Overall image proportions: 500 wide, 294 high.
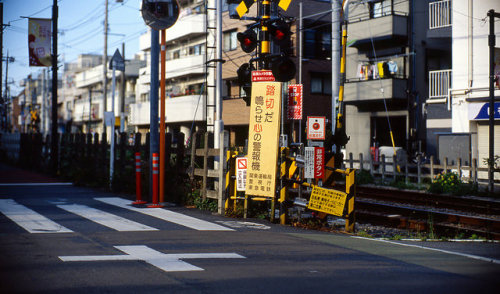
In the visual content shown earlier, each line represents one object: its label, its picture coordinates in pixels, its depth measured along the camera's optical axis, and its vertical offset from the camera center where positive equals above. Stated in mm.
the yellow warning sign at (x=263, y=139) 10164 +210
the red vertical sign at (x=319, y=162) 9914 -204
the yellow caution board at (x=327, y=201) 9578 -868
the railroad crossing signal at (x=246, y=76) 11117 +1479
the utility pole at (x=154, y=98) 13312 +1274
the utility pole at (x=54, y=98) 24453 +2335
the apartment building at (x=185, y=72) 40625 +5964
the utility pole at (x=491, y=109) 18141 +1406
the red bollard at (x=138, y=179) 13219 -691
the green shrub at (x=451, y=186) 18188 -1147
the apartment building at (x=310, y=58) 33594 +5754
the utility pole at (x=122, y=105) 40062 +3686
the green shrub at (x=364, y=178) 22812 -1126
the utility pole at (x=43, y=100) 57209 +5238
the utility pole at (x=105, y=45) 42625 +8057
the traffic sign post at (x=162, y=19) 12719 +2997
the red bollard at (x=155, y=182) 12562 -729
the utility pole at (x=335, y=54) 18703 +3235
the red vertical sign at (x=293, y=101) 10602 +940
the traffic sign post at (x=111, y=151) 17062 -39
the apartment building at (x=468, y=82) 23000 +2924
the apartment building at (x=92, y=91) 56125 +6737
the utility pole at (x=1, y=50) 31397 +5981
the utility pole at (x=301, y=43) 33000 +6409
